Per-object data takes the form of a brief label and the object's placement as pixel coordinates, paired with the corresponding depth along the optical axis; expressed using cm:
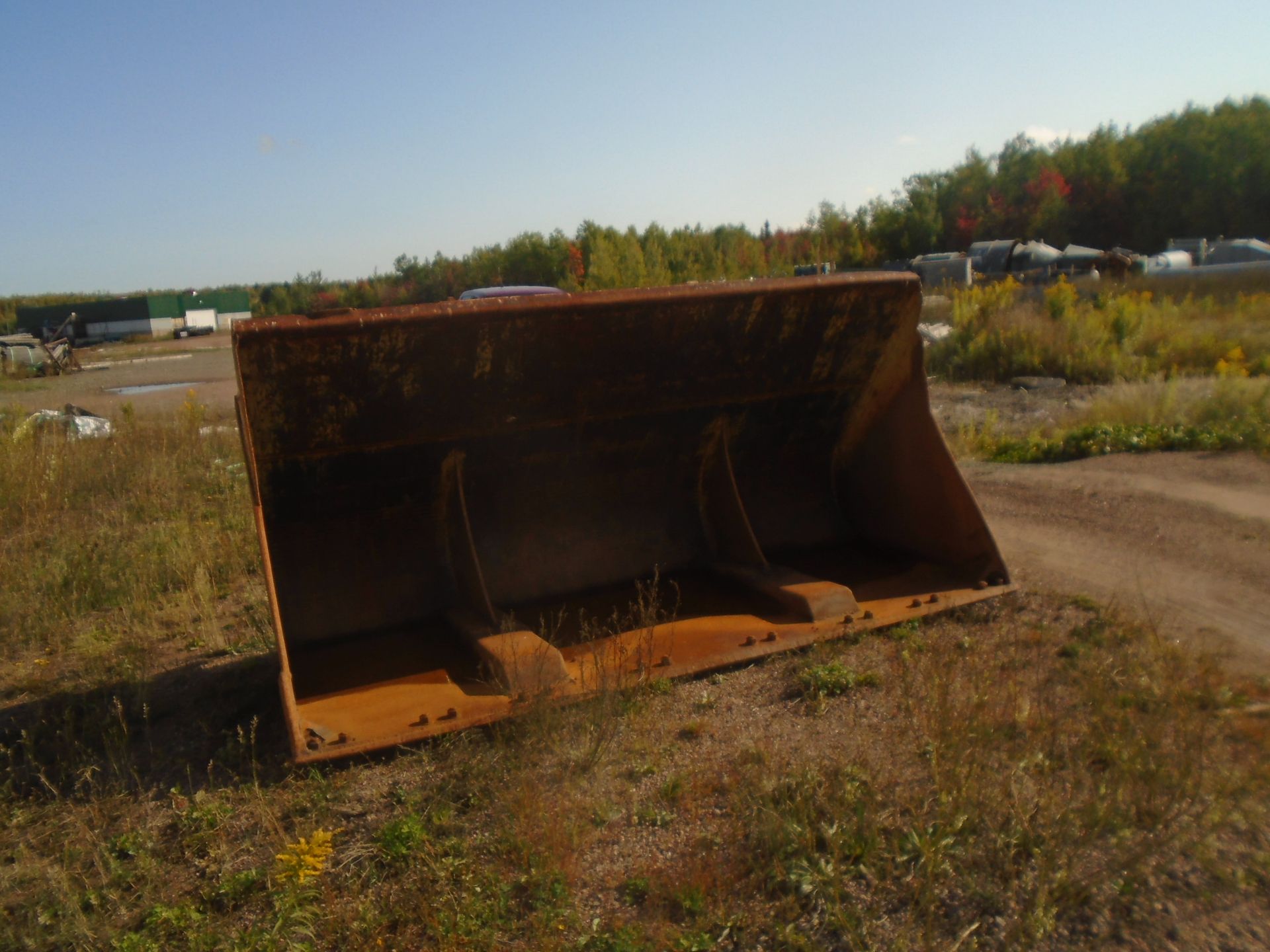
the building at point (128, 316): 5381
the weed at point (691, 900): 261
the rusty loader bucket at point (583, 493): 386
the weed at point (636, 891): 271
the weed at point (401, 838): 289
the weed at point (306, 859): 276
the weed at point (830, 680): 378
